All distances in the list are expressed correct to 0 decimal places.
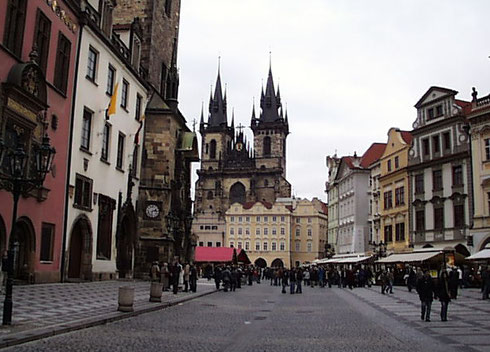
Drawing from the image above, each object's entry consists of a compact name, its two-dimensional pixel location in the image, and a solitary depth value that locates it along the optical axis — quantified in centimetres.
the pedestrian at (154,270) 2758
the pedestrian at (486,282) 2580
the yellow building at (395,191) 4972
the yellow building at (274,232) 11038
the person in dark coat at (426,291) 1601
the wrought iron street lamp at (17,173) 1109
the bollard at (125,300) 1540
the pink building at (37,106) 2011
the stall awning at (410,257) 3738
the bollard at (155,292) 1952
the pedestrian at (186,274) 2848
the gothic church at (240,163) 12419
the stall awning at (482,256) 3136
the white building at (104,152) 2712
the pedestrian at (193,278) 2888
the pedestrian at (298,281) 3439
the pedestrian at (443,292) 1587
